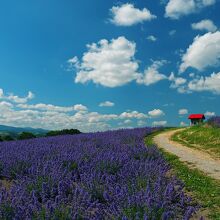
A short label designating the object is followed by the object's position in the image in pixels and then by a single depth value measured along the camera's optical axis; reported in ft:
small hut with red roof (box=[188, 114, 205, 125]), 145.69
